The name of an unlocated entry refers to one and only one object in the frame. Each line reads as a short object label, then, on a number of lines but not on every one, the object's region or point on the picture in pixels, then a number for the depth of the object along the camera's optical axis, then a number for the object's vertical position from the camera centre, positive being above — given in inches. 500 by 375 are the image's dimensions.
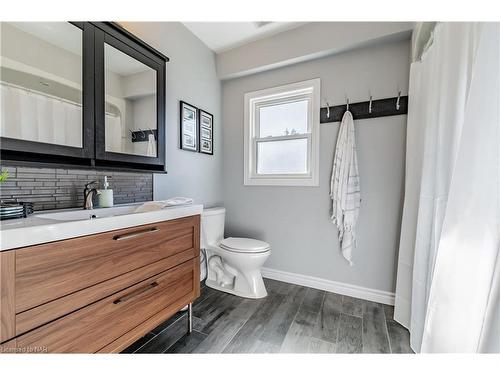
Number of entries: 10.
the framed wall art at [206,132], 84.0 +18.0
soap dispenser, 48.5 -5.7
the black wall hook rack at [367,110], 67.4 +24.0
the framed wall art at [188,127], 74.7 +17.8
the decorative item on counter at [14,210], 30.4 -6.1
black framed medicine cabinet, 36.7 +16.2
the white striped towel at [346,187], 71.3 -2.6
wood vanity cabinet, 25.0 -17.9
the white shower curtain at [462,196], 27.3 -2.1
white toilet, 71.4 -29.2
